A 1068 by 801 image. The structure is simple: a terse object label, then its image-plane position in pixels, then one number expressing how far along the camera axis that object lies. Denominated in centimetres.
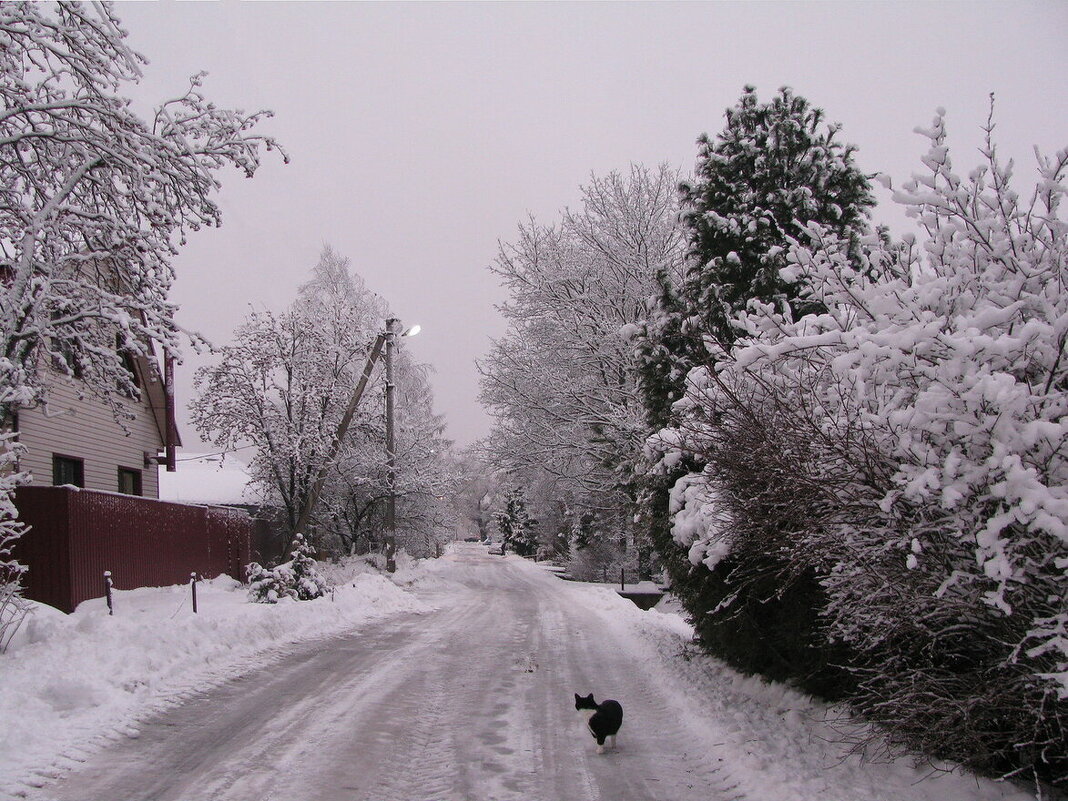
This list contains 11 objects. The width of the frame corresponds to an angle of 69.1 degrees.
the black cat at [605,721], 611
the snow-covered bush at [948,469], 354
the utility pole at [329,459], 2052
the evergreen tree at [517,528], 6519
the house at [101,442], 1561
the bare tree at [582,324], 1903
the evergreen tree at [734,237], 862
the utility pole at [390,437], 2417
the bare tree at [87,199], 800
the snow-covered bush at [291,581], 1469
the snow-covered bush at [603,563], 2871
